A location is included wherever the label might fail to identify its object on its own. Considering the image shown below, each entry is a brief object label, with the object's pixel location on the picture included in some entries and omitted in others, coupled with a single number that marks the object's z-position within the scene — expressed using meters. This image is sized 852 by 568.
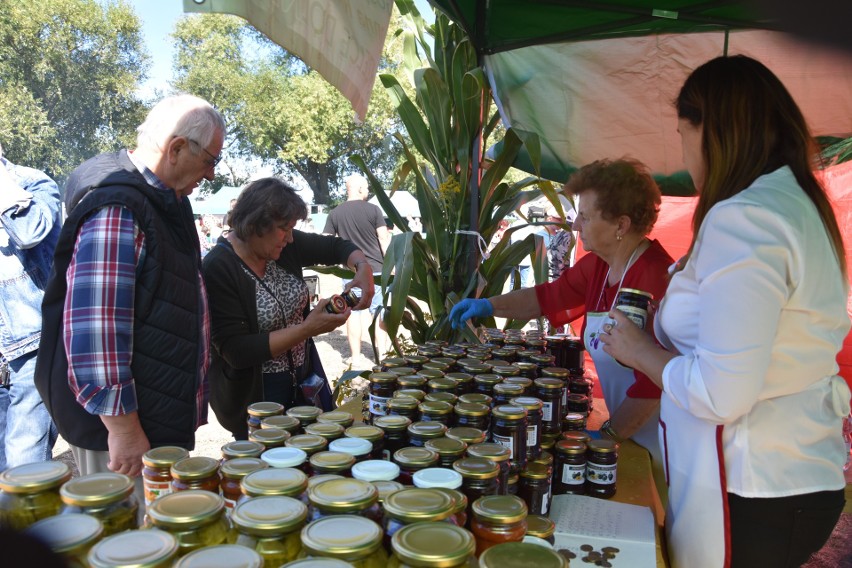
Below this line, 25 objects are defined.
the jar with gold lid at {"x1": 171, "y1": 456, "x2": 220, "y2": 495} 1.16
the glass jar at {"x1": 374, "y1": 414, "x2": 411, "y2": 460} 1.49
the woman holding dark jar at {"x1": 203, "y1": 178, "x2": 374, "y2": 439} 2.53
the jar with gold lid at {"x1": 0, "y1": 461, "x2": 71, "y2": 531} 1.00
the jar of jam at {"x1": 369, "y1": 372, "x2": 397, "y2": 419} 1.82
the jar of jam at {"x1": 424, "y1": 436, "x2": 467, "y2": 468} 1.30
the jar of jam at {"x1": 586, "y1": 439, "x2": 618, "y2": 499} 1.75
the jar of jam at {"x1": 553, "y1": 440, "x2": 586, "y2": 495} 1.72
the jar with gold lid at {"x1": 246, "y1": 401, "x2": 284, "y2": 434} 1.68
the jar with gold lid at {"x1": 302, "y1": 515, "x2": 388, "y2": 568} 0.85
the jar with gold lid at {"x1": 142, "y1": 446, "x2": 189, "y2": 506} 1.24
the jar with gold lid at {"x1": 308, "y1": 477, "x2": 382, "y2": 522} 0.98
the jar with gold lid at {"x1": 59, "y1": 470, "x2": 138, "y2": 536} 0.97
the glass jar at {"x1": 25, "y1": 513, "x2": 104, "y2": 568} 0.82
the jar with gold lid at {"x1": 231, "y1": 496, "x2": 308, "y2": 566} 0.91
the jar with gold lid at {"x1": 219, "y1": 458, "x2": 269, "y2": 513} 1.16
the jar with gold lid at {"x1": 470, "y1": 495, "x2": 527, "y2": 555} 1.03
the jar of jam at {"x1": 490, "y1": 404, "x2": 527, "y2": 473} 1.50
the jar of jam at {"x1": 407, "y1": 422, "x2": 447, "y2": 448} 1.42
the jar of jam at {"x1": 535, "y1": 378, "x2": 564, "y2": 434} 1.84
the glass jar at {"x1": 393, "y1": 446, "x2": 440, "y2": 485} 1.24
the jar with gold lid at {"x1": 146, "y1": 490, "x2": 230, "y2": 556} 0.93
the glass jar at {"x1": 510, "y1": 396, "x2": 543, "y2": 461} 1.61
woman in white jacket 1.29
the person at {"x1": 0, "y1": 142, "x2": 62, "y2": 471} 3.25
